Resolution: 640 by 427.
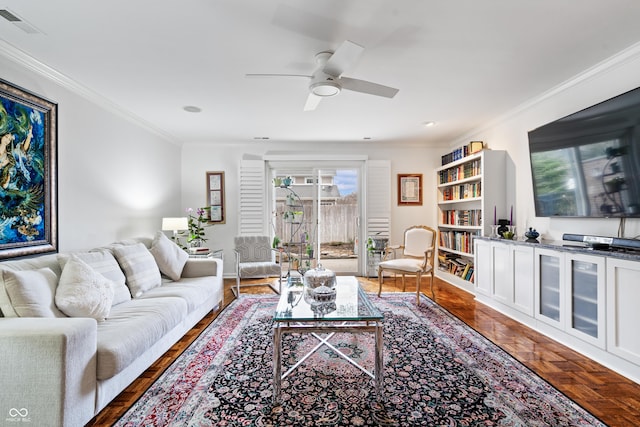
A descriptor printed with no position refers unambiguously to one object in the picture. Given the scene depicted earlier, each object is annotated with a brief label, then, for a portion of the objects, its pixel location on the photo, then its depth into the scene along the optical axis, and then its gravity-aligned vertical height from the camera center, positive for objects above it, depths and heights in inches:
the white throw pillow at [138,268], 114.8 -19.9
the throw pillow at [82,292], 81.2 -20.4
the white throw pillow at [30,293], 72.4 -18.3
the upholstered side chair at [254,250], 188.5 -21.4
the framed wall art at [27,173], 94.8 +13.4
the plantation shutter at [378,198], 225.0 +10.6
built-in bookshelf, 161.5 +3.9
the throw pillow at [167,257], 136.8 -18.5
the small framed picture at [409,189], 229.9 +17.1
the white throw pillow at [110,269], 102.2 -17.9
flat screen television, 92.7 +16.8
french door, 230.1 +3.1
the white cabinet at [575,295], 86.3 -27.8
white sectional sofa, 60.8 -28.2
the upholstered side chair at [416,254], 160.6 -22.9
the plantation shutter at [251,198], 221.1 +10.9
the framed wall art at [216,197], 222.8 +11.7
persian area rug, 69.8 -44.2
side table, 176.4 -22.6
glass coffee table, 76.0 -26.6
